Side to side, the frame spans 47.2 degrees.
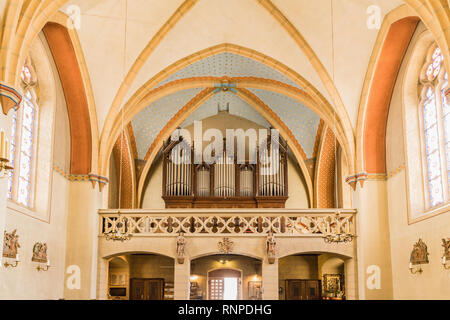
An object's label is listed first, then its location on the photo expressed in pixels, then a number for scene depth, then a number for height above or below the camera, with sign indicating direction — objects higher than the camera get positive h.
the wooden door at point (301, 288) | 18.94 -0.52
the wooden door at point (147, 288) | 19.06 -0.50
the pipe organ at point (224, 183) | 19.73 +3.46
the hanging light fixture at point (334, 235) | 11.83 +0.86
